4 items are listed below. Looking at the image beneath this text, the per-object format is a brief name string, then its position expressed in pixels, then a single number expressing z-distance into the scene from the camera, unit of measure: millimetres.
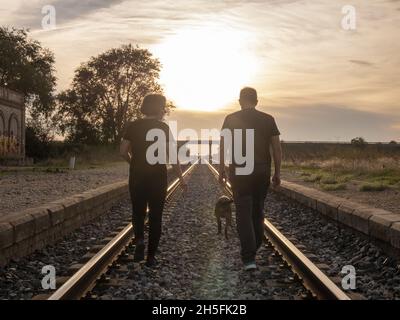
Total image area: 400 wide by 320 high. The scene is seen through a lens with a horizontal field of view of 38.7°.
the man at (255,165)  6562
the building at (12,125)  39531
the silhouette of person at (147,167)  6652
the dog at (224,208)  9242
